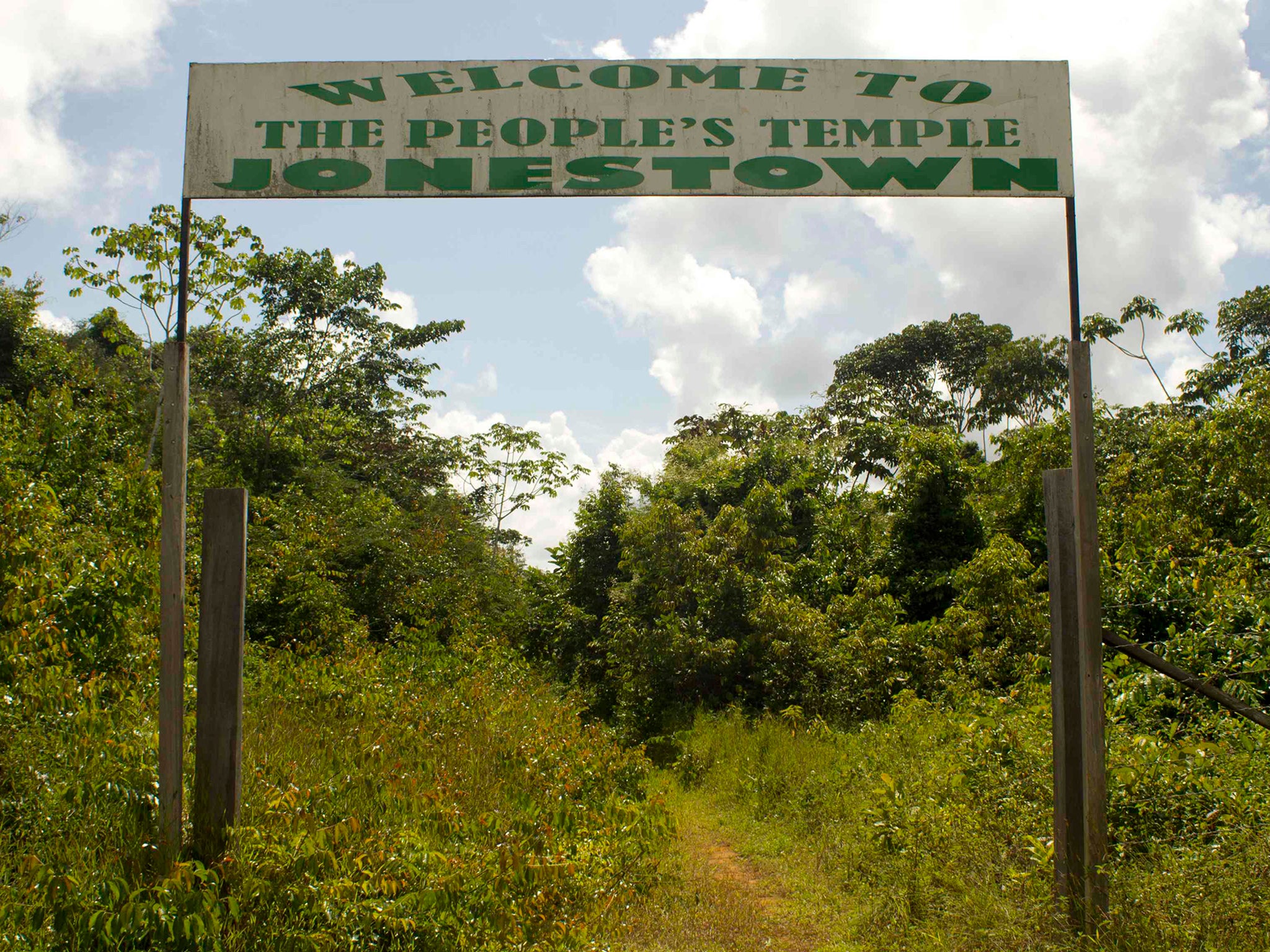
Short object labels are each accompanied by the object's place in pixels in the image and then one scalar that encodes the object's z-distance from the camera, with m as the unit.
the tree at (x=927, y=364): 27.97
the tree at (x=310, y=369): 15.64
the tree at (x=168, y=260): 10.77
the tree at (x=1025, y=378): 24.55
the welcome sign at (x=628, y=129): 4.10
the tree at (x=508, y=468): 20.70
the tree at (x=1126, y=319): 23.58
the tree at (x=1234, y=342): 22.39
